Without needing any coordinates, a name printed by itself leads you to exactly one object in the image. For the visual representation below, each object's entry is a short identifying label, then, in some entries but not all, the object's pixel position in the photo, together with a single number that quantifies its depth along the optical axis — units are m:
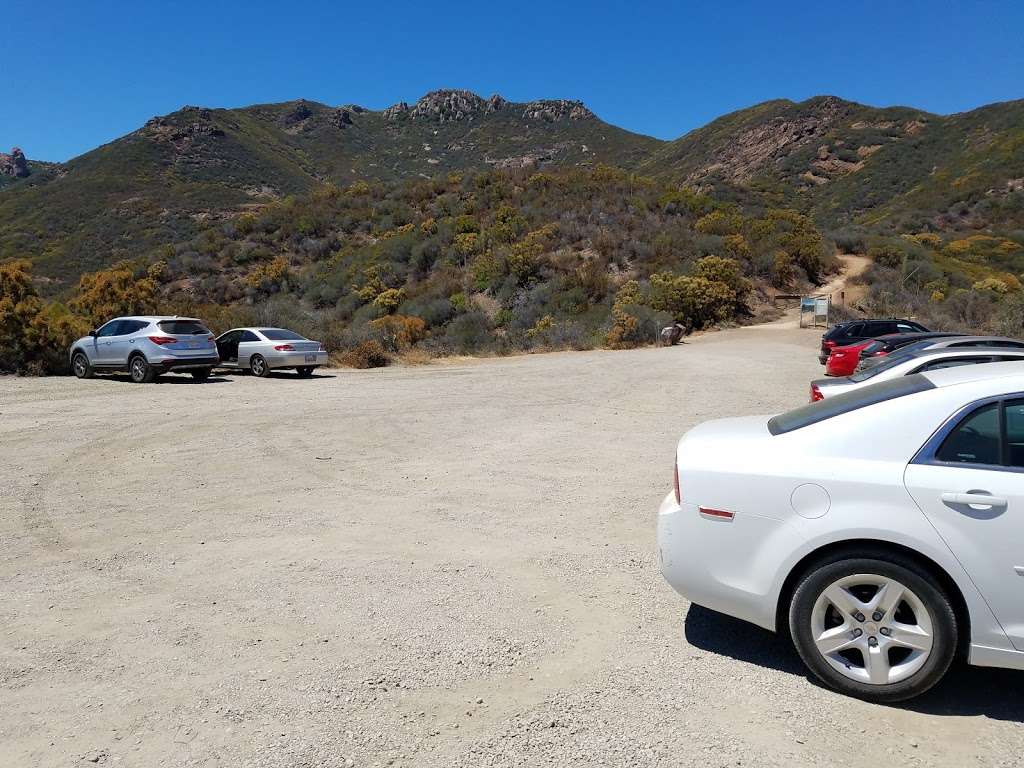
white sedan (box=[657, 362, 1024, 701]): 3.12
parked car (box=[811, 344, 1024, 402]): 7.91
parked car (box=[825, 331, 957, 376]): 12.86
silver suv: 15.61
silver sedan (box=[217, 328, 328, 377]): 17.41
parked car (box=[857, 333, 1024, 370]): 9.36
